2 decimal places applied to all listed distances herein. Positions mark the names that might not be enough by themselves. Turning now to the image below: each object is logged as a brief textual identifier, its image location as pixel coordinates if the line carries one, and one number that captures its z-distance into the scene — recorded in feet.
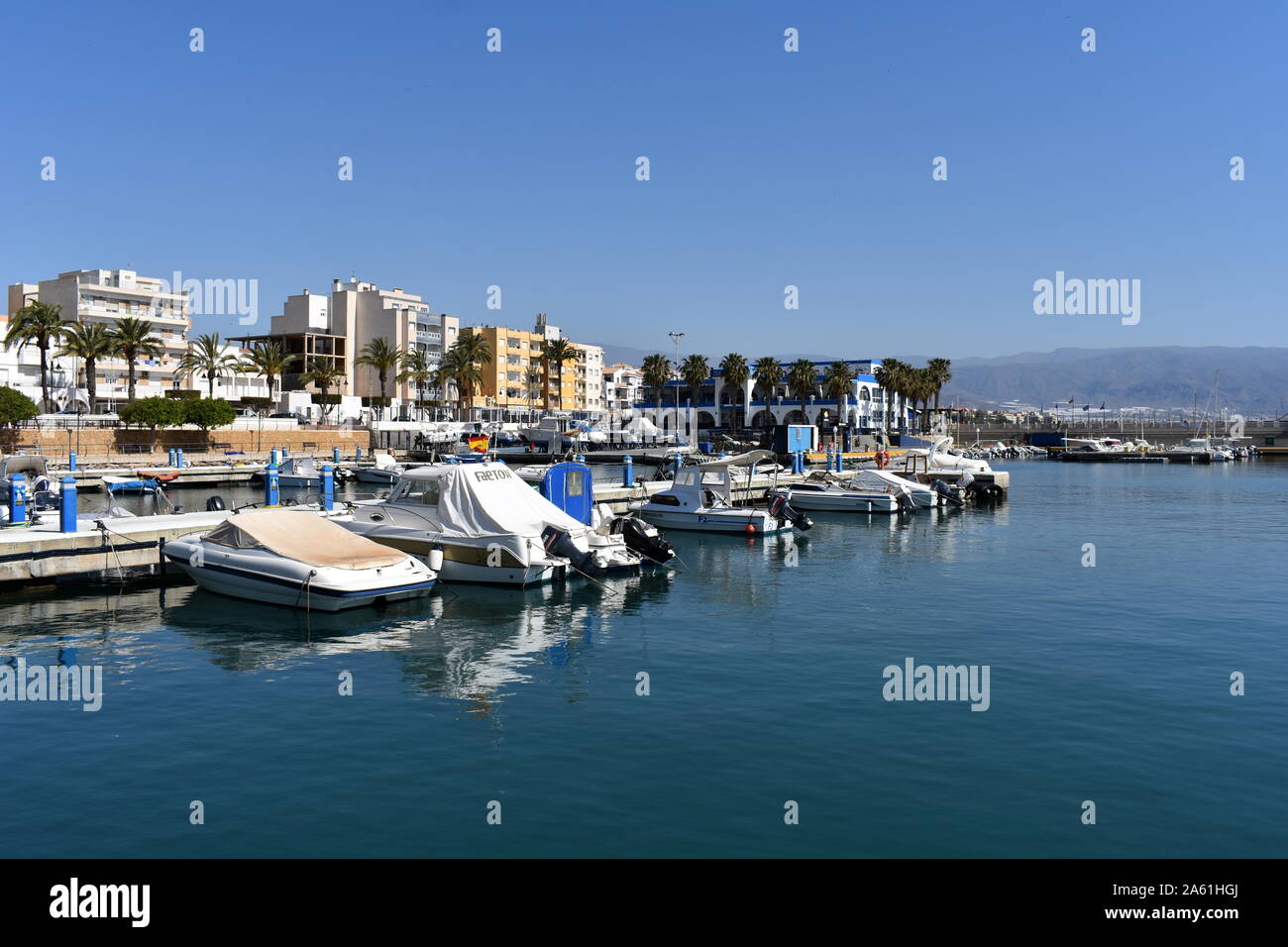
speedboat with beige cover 80.89
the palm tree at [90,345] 295.89
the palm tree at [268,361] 377.71
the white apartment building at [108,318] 344.08
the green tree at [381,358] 424.87
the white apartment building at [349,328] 476.13
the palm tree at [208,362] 353.92
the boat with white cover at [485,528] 95.81
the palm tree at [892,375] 485.15
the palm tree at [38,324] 282.56
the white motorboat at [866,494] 178.19
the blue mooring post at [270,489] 142.82
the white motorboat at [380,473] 250.16
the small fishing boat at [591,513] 106.93
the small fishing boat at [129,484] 203.51
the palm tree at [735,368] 483.10
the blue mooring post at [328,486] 141.38
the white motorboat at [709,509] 143.54
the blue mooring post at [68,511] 99.45
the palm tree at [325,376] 421.59
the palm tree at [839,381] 465.06
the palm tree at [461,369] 443.73
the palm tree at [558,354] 492.13
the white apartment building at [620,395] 627.75
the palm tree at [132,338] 309.83
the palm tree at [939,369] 526.57
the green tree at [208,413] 288.10
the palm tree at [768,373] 468.34
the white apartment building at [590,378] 586.45
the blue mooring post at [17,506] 108.27
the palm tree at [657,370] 492.54
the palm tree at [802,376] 465.06
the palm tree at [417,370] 437.99
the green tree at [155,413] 279.08
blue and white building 483.10
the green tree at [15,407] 243.81
